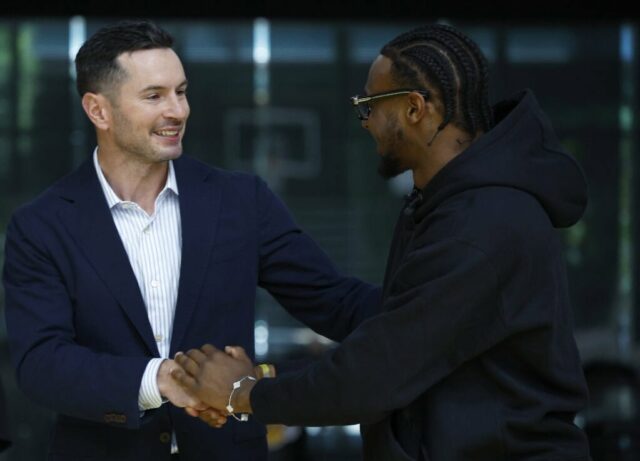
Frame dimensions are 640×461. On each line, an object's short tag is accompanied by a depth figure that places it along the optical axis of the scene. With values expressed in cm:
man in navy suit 614
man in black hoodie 512
